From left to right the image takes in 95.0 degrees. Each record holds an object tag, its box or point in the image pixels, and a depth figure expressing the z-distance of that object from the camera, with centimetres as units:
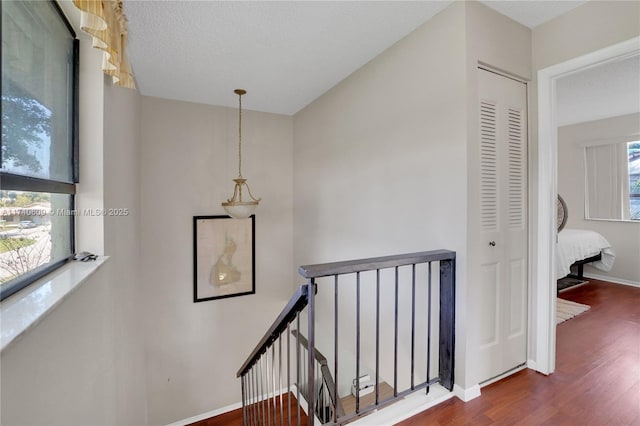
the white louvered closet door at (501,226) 188
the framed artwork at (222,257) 384
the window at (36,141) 97
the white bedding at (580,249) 399
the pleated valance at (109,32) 118
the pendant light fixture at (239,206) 333
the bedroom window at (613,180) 444
